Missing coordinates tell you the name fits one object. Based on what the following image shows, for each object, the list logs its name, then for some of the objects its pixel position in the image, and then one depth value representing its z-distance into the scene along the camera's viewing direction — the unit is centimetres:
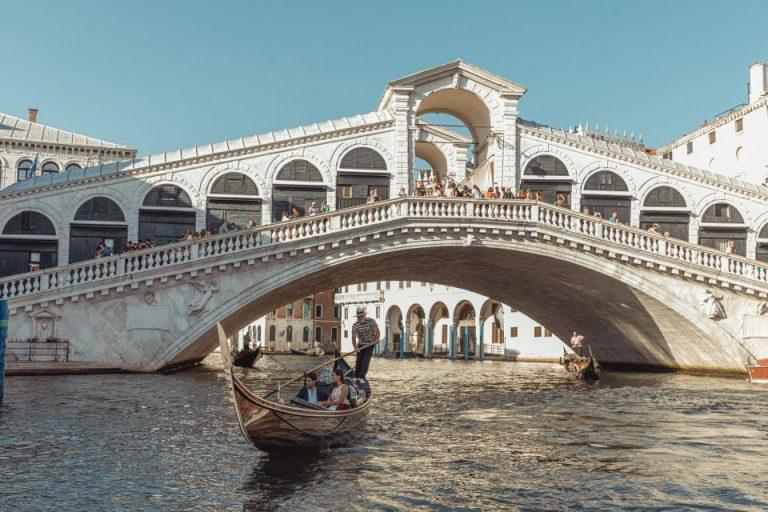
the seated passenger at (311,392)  1188
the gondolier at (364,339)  1436
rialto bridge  2398
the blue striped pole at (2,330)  1553
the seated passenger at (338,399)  1164
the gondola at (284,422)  1022
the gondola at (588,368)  2616
